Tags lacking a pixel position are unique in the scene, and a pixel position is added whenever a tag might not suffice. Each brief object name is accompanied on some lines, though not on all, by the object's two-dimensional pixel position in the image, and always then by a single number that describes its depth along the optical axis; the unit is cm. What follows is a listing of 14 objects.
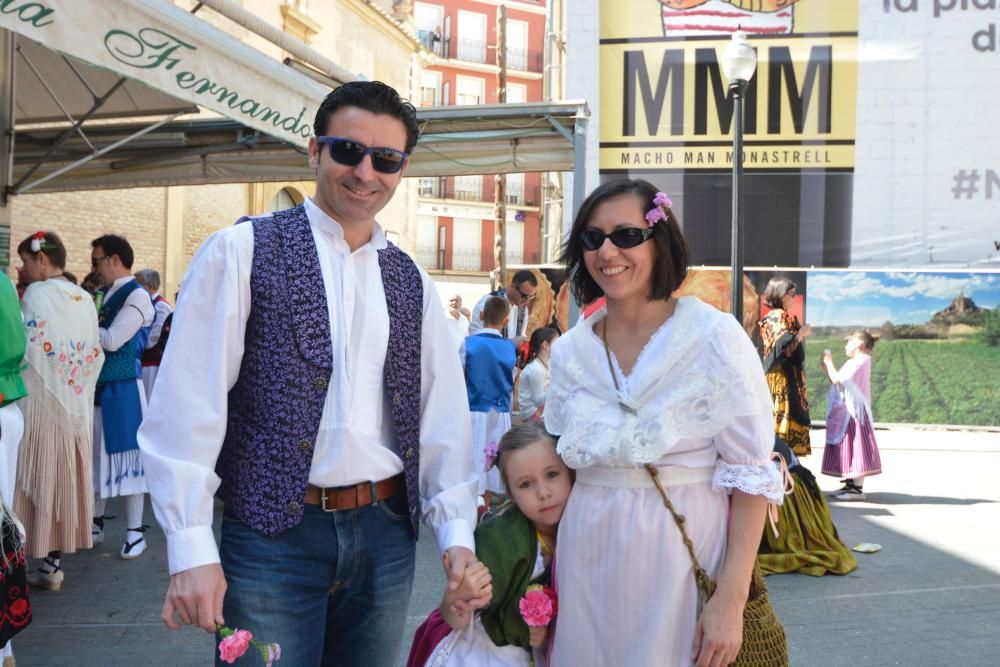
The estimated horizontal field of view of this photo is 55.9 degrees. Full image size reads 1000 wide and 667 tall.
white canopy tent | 472
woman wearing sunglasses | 222
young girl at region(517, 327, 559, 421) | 727
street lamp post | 930
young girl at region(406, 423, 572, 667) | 250
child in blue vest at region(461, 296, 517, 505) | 727
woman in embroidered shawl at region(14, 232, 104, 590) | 514
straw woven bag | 225
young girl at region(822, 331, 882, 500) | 878
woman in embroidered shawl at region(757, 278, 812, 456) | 791
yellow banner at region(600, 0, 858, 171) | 1592
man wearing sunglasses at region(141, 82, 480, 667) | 196
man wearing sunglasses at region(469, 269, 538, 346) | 838
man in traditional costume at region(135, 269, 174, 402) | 725
